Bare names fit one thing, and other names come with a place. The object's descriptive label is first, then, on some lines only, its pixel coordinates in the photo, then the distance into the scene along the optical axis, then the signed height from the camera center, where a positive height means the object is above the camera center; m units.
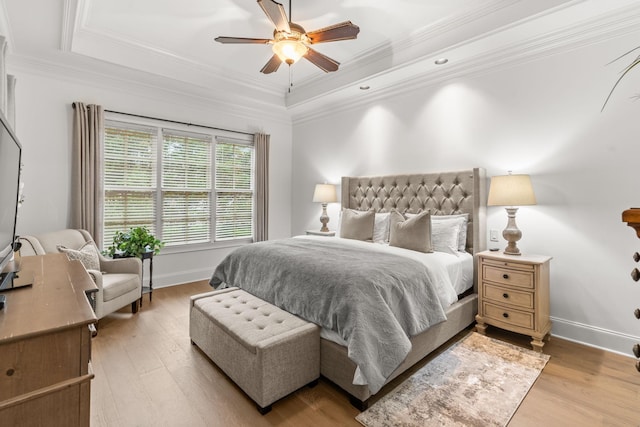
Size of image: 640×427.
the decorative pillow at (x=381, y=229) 3.83 -0.22
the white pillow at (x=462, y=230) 3.32 -0.19
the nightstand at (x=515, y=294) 2.61 -0.74
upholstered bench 1.86 -0.91
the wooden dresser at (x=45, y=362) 0.86 -0.46
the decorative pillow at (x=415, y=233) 3.11 -0.23
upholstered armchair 2.92 -0.62
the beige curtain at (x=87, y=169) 3.65 +0.49
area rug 1.81 -1.22
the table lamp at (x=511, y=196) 2.75 +0.15
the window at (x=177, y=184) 4.11 +0.40
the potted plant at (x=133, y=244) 3.63 -0.41
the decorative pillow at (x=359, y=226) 3.79 -0.18
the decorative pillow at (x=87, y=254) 2.99 -0.46
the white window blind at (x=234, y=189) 5.06 +0.37
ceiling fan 2.42 +1.50
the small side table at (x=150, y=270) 3.69 -0.77
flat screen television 1.25 +0.08
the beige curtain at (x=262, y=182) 5.32 +0.51
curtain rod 4.04 +1.30
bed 1.93 -0.60
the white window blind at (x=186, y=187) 4.51 +0.35
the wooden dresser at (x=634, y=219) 0.89 -0.02
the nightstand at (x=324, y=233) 4.58 -0.34
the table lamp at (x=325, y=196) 4.84 +0.25
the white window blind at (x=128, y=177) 4.04 +0.45
